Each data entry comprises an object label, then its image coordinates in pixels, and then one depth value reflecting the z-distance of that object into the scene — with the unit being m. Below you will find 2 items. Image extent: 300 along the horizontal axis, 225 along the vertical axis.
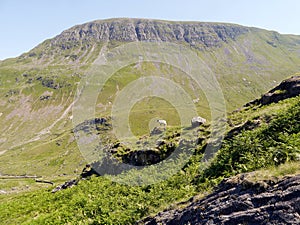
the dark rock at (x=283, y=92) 26.24
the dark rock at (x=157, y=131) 36.15
